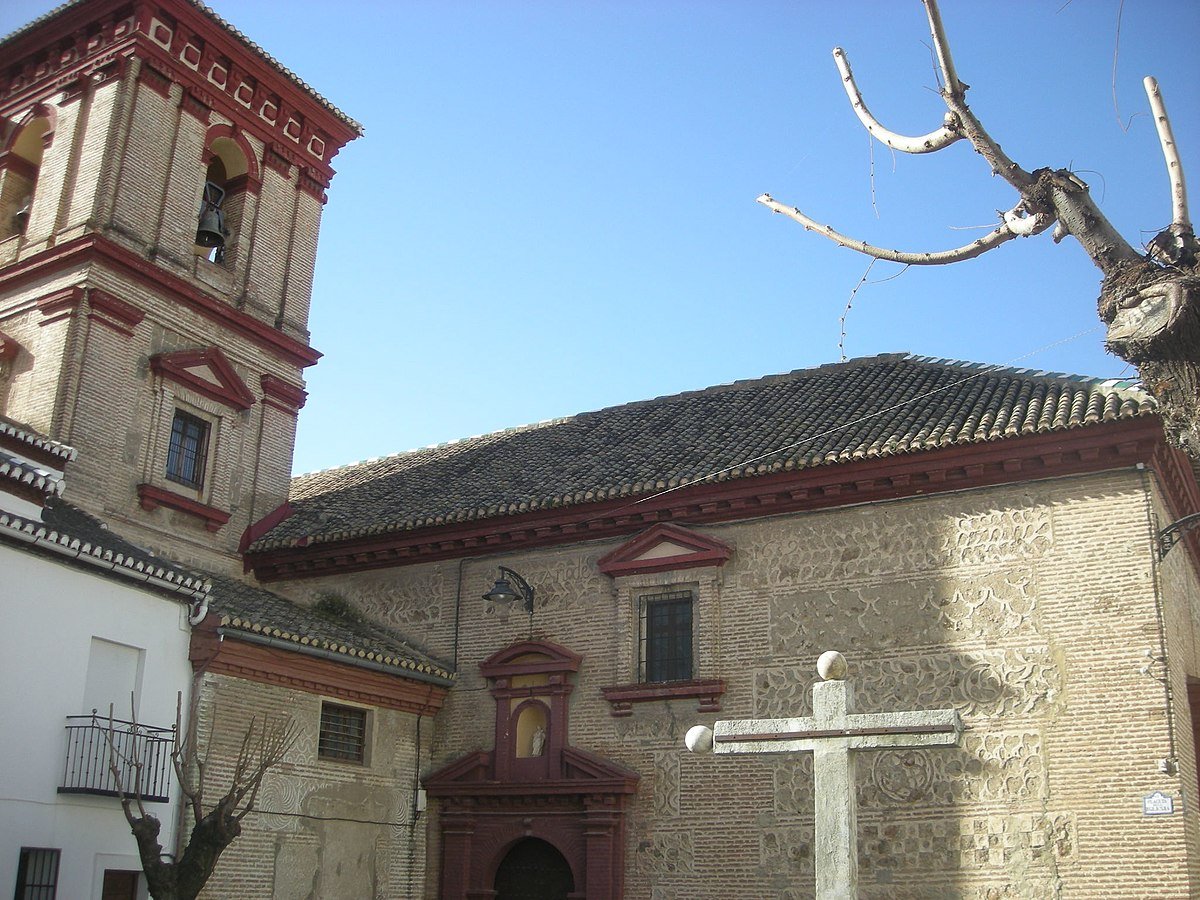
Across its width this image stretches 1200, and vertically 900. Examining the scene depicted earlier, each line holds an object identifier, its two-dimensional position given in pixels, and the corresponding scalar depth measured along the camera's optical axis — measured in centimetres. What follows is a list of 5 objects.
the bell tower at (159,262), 1686
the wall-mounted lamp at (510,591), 1501
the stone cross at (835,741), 841
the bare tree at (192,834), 1119
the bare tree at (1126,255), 562
